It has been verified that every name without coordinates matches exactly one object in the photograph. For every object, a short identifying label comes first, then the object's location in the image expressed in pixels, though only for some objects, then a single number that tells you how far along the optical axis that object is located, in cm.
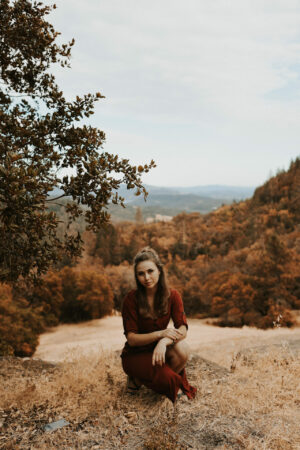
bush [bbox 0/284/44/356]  1858
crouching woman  409
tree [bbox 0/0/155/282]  440
